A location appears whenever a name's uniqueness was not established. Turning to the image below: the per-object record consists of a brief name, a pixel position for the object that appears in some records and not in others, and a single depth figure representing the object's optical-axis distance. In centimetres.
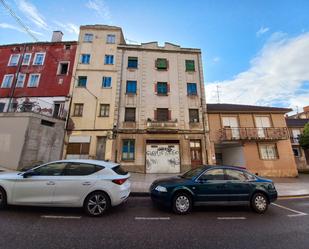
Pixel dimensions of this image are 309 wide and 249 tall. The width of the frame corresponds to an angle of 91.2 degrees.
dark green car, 512
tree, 1989
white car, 459
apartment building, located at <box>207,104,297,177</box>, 1453
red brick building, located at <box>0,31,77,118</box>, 1586
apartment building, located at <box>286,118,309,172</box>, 2253
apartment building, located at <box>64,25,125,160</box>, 1466
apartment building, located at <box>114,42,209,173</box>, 1447
